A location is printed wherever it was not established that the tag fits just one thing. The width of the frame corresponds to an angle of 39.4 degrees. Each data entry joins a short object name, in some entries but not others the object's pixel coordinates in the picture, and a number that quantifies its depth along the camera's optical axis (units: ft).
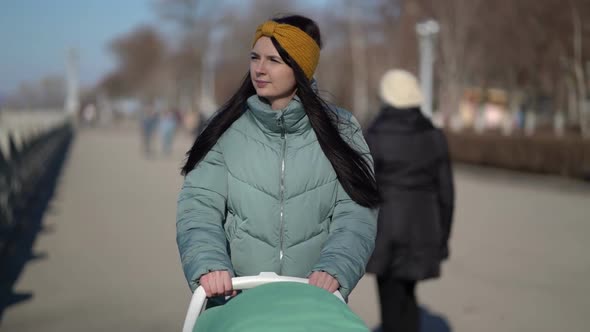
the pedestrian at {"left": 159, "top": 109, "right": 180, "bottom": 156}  91.50
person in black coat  15.90
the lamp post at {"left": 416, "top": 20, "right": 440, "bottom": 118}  57.93
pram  6.81
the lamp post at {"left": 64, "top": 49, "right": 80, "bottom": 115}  233.55
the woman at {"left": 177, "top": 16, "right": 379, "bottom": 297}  8.82
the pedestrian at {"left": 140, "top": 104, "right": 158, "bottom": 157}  93.04
